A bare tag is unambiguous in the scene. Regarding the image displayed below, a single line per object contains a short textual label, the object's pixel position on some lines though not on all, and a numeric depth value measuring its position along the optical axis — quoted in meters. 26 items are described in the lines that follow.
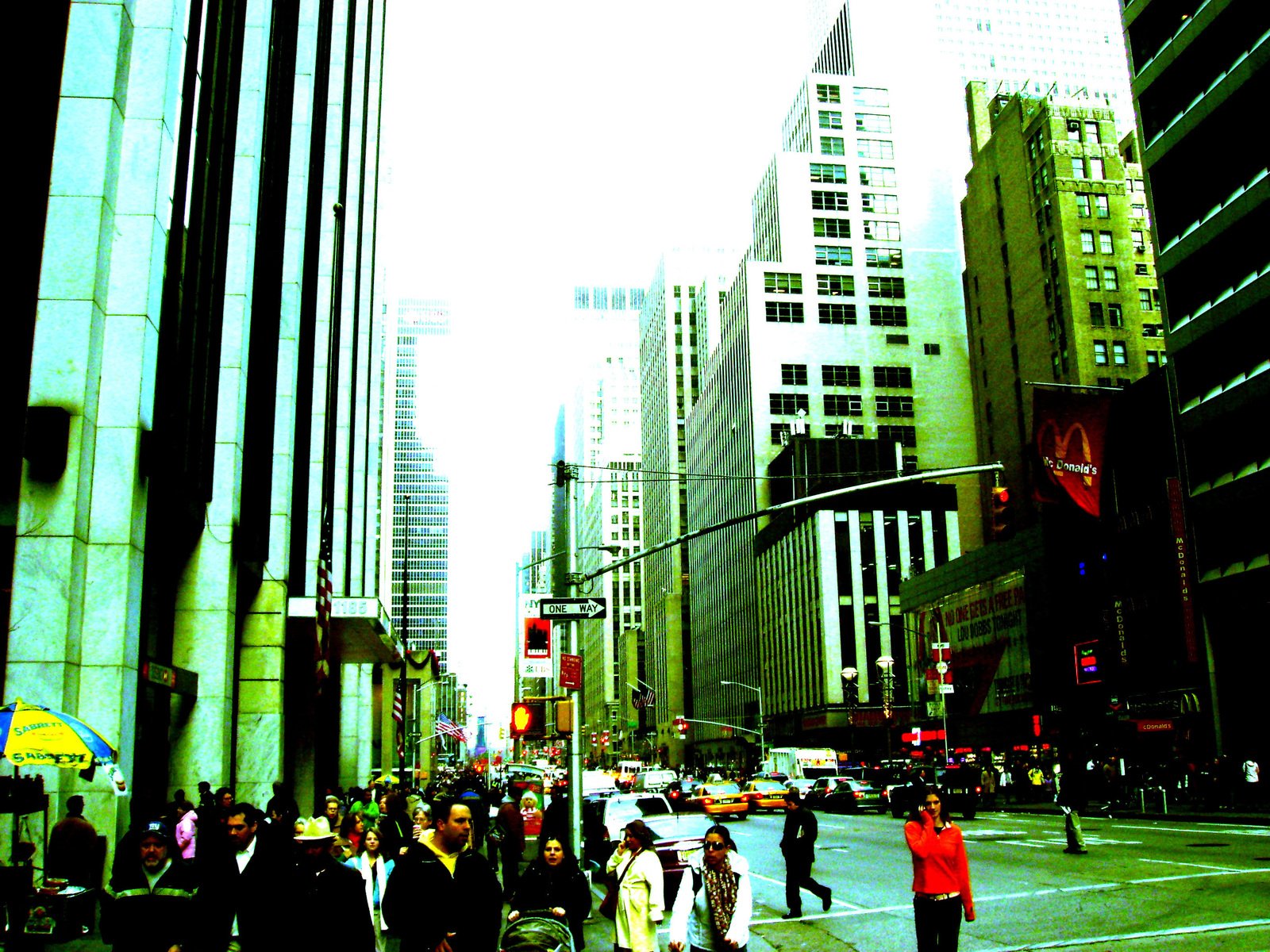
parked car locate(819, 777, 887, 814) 52.84
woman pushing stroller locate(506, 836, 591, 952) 9.59
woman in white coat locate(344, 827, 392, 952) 11.85
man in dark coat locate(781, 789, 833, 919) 17.88
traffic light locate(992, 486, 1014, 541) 18.38
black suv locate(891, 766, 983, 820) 40.94
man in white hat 7.39
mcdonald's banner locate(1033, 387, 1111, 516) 38.94
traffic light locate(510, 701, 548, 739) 19.92
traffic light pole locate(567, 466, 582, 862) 17.58
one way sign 18.73
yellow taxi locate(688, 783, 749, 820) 46.97
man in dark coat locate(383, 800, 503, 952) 7.78
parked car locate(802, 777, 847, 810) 54.09
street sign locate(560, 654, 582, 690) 18.72
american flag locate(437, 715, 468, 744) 58.81
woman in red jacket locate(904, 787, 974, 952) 11.14
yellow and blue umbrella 12.93
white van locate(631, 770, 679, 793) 48.53
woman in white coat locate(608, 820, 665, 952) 9.93
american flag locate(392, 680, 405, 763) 44.09
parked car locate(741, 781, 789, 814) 53.00
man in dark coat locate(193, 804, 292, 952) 7.55
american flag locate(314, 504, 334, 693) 24.23
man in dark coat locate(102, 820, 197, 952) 8.07
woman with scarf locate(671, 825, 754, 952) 10.02
